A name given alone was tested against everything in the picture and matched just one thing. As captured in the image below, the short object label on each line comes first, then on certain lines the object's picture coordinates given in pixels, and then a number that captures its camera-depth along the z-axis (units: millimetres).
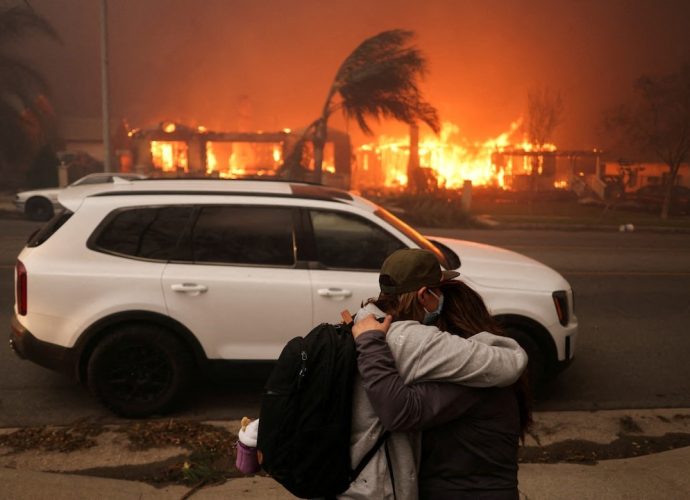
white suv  5027
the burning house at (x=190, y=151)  34688
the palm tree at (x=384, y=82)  21922
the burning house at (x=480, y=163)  34781
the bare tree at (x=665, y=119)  23250
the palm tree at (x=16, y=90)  31094
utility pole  20094
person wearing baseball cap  2059
